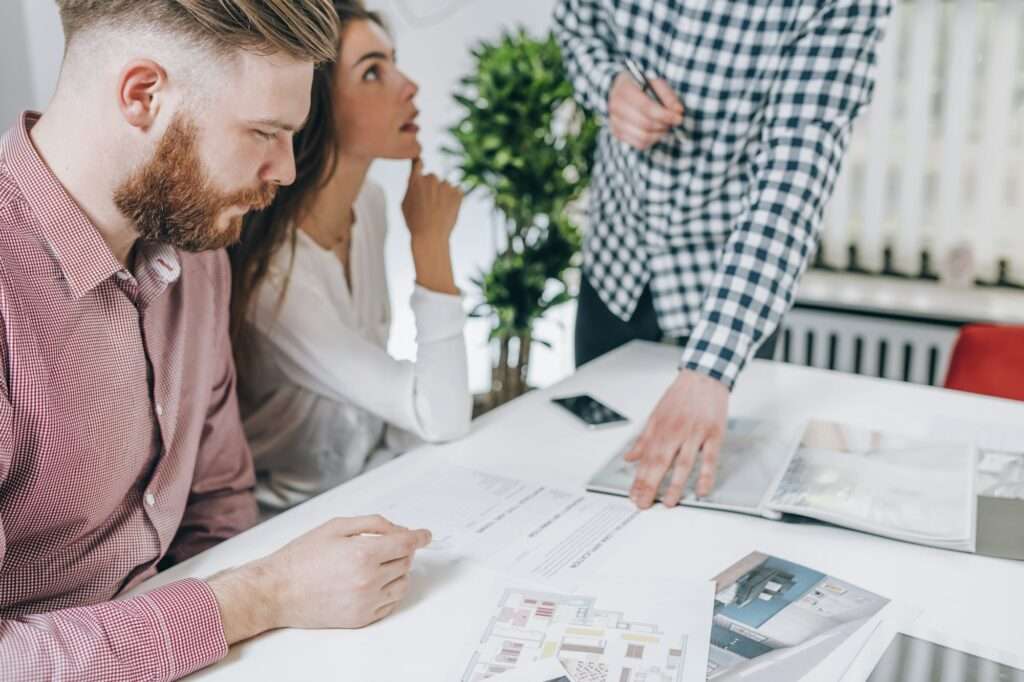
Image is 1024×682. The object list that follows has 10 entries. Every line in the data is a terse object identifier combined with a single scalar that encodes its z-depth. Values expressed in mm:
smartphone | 1495
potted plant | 2240
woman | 1507
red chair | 1912
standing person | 1444
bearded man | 920
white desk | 928
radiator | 2859
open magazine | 1155
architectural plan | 892
